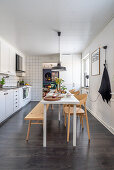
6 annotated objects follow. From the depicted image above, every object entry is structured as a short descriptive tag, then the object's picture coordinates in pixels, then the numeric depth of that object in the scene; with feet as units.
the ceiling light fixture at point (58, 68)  11.17
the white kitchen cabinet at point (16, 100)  12.91
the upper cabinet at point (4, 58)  12.19
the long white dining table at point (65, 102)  6.37
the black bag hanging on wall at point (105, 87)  8.58
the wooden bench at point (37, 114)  6.68
